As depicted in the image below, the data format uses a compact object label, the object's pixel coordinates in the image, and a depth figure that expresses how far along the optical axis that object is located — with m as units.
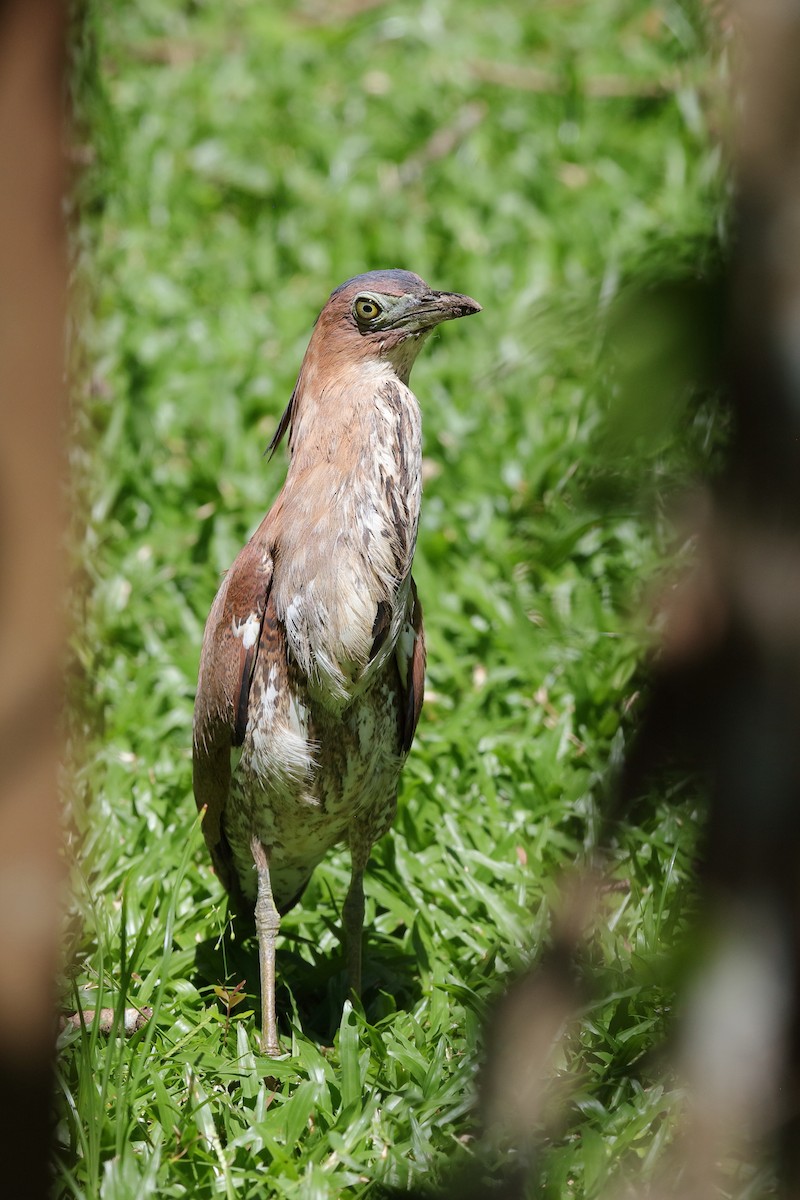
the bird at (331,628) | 11.62
